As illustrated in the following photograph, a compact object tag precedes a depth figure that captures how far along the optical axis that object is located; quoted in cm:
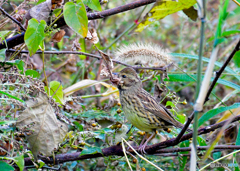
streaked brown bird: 555
